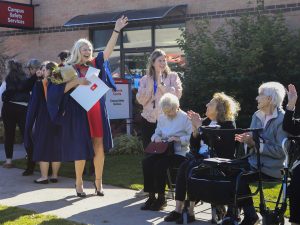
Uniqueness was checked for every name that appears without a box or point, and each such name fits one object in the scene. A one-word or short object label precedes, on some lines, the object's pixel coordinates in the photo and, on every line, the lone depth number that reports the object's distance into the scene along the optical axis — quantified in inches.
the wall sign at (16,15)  595.0
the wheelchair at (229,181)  197.2
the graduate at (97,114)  276.1
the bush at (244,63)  418.9
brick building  516.7
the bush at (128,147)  434.9
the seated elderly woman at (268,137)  213.2
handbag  248.7
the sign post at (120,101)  435.8
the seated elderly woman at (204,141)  225.3
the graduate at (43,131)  310.5
